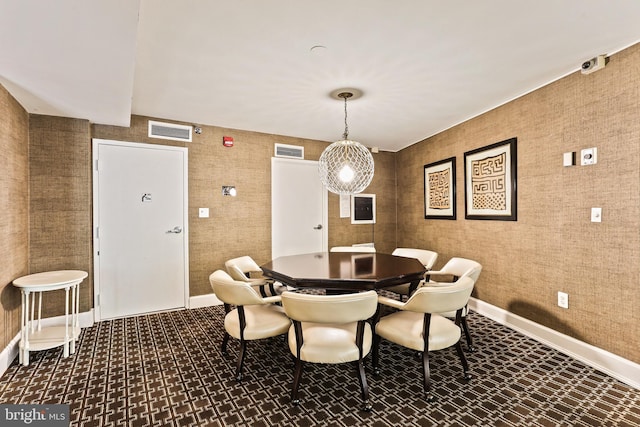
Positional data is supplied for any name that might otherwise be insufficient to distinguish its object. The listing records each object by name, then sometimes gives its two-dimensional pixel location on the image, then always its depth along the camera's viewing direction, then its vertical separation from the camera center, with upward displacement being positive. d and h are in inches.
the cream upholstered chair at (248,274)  110.7 -22.1
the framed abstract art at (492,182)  133.2 +15.0
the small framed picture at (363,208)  214.1 +4.7
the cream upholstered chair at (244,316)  86.9 -31.6
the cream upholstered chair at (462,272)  102.6 -21.9
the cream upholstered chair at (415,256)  130.7 -20.0
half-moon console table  102.0 -37.5
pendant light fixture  123.7 +20.2
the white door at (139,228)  142.4 -5.0
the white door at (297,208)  185.3 +4.9
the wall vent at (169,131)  152.9 +43.7
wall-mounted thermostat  101.0 +18.8
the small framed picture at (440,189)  169.3 +14.4
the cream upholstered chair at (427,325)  80.0 -32.2
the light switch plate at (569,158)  107.7 +19.1
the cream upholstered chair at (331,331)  72.4 -31.1
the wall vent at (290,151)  185.9 +39.8
